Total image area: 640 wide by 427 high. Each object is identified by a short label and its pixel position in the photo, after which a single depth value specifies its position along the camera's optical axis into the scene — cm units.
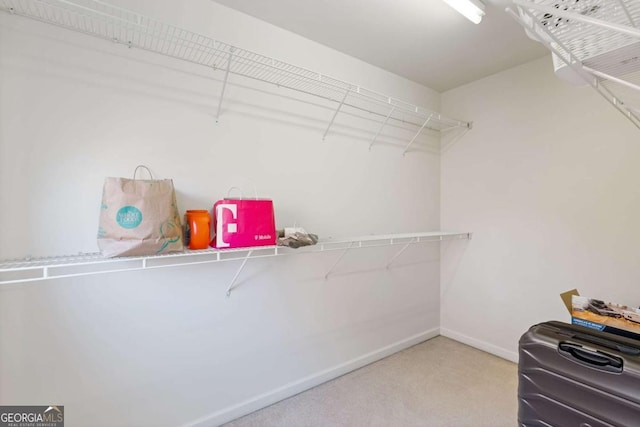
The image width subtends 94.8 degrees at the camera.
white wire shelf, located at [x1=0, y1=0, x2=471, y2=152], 131
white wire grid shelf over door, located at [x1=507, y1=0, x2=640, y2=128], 80
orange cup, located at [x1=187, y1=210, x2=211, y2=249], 152
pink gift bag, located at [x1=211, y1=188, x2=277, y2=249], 153
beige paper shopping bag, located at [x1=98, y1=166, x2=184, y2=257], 124
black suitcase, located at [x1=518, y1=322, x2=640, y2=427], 87
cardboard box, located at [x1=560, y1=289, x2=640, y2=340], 128
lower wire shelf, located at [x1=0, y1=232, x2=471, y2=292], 124
